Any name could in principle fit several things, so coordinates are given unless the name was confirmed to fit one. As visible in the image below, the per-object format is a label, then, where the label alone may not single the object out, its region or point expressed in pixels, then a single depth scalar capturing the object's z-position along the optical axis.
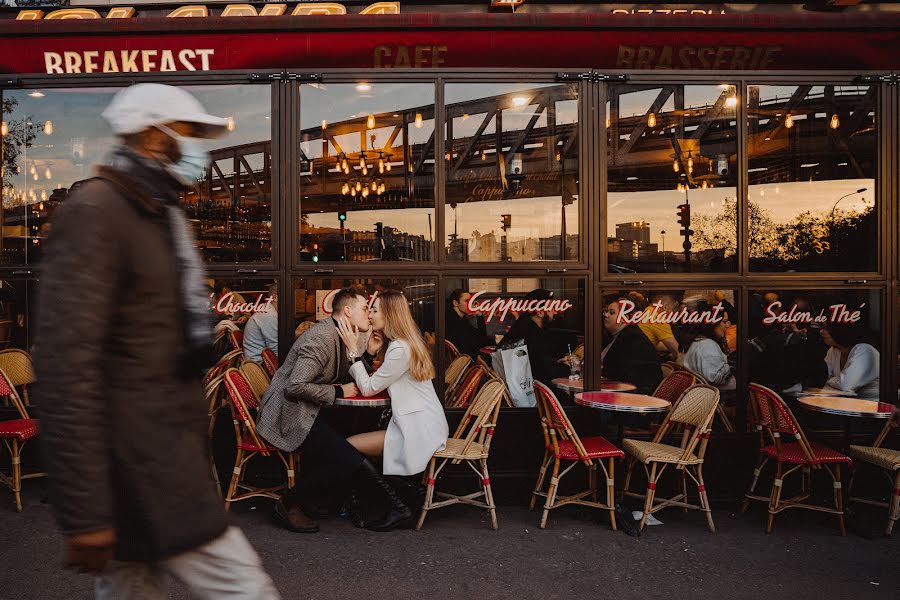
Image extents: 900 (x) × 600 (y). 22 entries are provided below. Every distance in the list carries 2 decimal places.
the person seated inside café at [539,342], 6.38
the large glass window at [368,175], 6.35
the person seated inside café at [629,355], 6.34
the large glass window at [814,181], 6.39
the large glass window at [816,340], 6.35
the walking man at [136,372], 1.70
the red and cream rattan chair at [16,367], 6.47
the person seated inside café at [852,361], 6.34
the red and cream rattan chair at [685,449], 5.32
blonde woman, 5.25
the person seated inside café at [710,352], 6.38
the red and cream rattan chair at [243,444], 5.46
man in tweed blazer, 5.27
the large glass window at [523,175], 6.35
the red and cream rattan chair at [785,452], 5.30
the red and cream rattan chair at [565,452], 5.38
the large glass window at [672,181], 6.34
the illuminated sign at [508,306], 6.32
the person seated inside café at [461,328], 6.27
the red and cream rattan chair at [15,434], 5.64
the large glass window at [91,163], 6.37
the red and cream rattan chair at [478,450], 5.34
